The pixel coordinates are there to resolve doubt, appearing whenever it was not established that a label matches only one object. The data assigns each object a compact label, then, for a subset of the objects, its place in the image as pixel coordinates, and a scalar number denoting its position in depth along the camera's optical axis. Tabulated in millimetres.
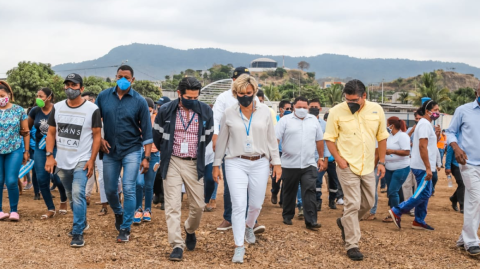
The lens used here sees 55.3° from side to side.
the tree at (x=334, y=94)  69375
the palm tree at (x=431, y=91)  49500
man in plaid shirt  5352
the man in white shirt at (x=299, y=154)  7160
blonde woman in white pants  5297
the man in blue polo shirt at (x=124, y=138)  5793
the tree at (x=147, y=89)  65850
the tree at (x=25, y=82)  39950
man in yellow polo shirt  5621
